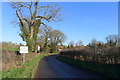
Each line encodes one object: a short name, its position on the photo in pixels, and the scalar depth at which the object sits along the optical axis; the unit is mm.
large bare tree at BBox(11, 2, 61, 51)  16596
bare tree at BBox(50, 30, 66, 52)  48312
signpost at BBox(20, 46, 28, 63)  9573
